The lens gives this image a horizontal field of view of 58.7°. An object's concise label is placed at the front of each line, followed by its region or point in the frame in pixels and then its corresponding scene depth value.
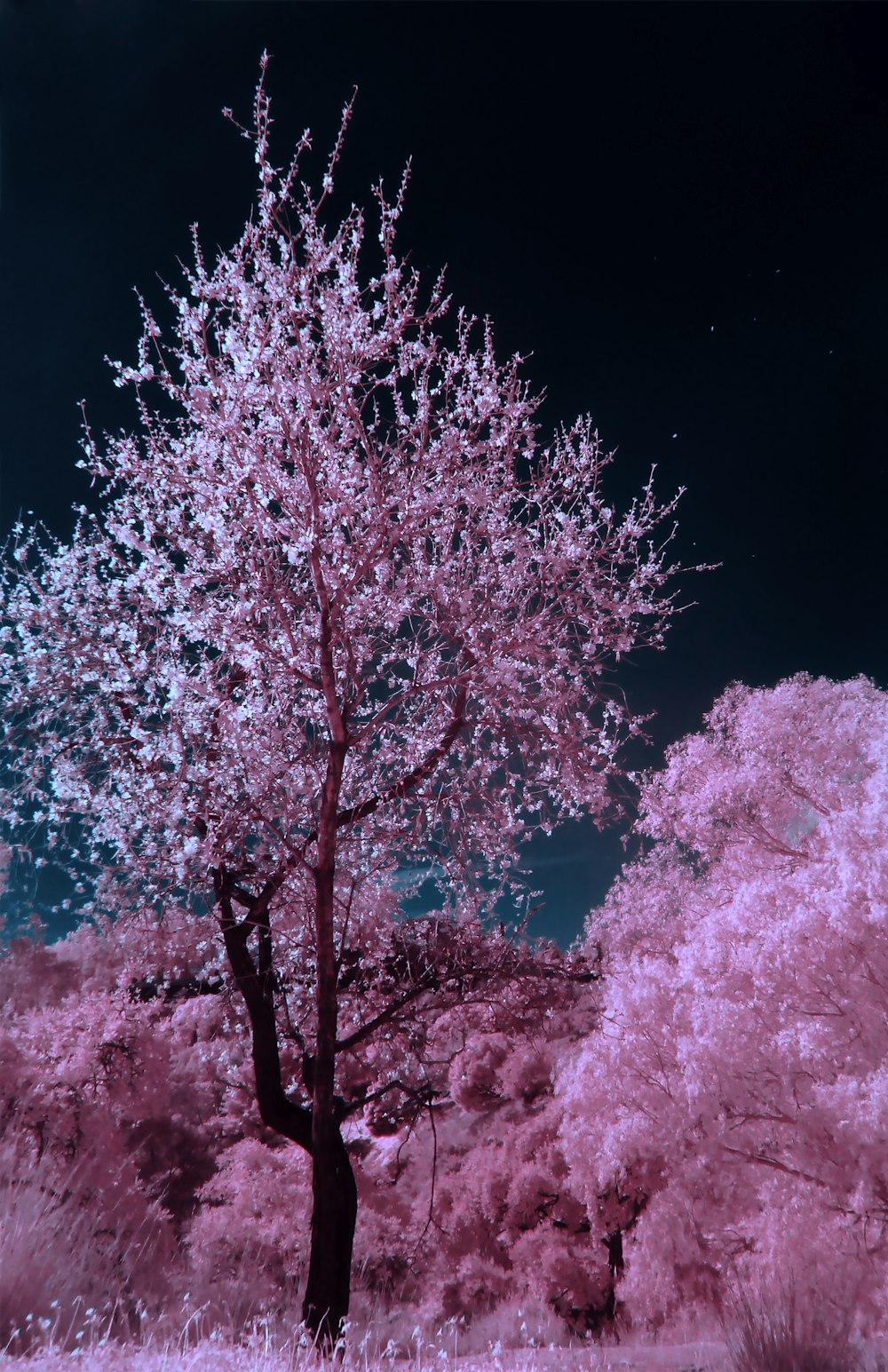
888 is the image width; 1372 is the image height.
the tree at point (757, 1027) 10.77
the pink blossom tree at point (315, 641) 7.57
